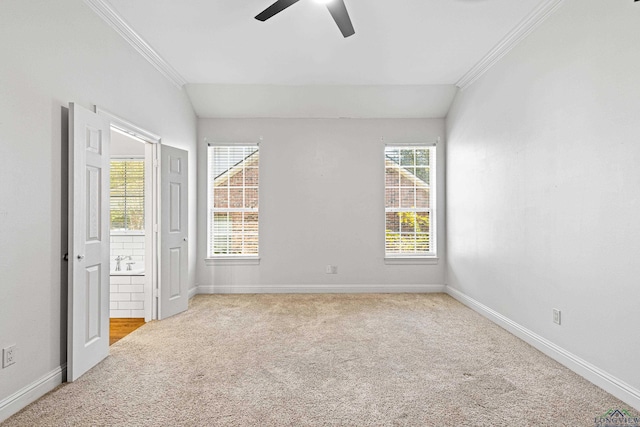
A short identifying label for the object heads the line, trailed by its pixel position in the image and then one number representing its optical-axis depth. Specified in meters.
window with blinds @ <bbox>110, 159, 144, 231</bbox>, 5.04
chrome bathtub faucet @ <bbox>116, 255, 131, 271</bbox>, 4.85
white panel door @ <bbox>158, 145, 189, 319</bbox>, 4.08
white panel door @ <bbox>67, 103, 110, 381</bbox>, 2.55
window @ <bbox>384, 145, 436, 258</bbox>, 5.48
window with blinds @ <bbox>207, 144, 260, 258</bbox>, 5.41
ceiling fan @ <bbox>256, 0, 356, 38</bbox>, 2.45
